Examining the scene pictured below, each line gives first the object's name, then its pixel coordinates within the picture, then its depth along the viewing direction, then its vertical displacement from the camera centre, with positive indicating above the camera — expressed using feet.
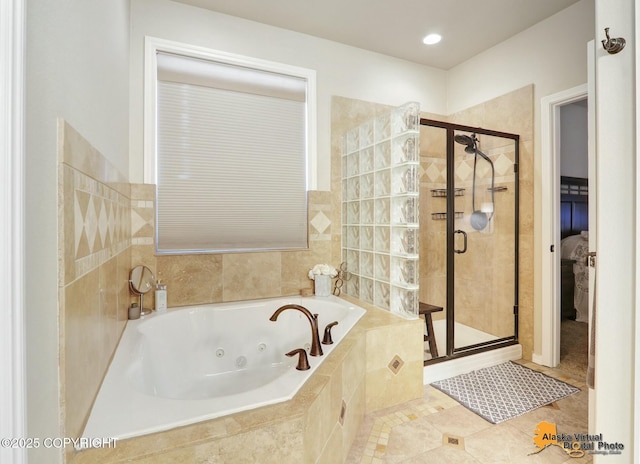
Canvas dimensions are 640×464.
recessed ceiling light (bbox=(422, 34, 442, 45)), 9.45 +5.38
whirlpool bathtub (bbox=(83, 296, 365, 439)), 3.66 -2.15
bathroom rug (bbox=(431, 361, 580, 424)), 6.70 -3.68
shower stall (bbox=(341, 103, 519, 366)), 7.64 -0.12
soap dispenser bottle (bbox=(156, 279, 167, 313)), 7.52 -1.61
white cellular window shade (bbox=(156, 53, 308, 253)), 7.98 +1.77
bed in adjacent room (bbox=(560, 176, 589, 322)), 12.67 -1.57
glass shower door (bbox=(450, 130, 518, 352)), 8.87 -0.37
